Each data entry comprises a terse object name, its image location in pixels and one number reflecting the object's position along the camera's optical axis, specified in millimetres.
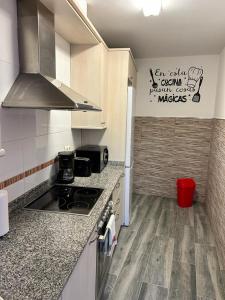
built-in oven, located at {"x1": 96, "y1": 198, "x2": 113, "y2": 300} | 1518
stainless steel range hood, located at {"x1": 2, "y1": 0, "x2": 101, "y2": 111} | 1254
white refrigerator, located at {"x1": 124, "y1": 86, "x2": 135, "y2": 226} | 2640
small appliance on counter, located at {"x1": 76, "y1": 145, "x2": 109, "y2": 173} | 2322
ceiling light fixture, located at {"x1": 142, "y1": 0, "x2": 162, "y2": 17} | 1809
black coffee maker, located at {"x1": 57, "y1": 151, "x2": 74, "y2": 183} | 1995
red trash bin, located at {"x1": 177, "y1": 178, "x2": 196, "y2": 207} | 3514
